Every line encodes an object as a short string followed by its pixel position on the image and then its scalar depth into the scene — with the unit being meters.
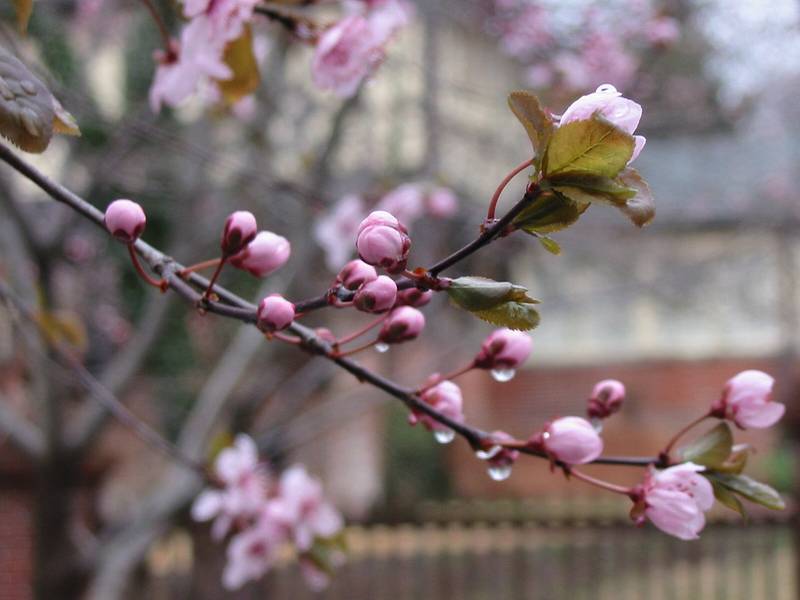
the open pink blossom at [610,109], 0.33
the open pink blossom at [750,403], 0.38
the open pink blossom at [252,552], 0.67
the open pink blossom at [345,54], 0.46
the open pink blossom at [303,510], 0.61
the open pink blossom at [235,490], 0.65
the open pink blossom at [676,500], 0.36
